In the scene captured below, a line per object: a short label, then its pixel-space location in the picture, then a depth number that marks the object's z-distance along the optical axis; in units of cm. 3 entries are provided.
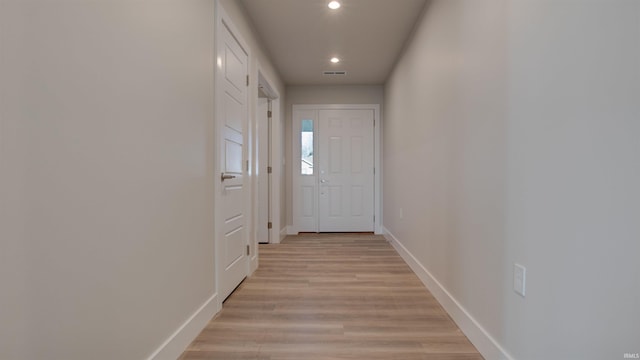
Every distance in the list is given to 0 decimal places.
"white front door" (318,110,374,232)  569
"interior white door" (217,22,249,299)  246
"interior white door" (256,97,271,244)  475
